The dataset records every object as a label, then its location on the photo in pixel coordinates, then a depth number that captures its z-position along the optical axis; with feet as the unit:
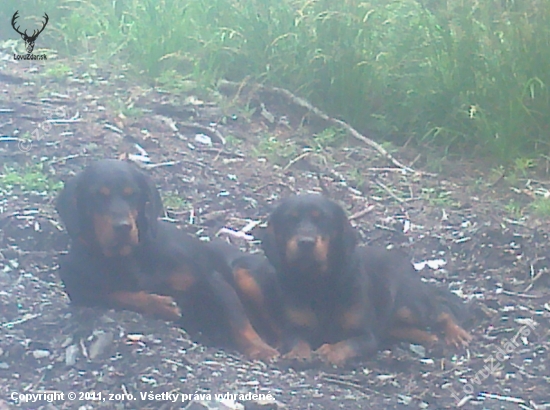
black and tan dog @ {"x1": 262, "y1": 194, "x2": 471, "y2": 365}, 12.61
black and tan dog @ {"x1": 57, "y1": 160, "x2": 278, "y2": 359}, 12.57
